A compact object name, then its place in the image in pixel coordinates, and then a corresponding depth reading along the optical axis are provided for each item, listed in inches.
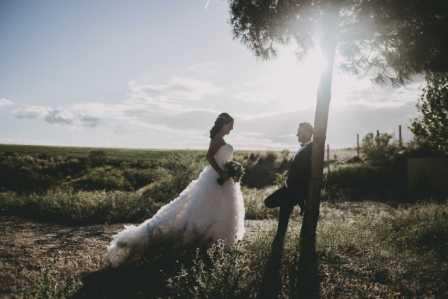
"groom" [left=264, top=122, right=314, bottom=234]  230.8
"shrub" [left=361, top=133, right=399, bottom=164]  799.0
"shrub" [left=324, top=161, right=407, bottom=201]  639.8
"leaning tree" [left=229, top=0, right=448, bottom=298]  228.8
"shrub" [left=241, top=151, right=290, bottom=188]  850.8
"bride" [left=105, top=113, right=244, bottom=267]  208.1
